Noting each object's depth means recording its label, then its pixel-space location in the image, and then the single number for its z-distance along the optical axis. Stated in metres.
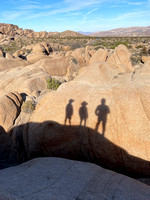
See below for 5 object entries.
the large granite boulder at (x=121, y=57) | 18.71
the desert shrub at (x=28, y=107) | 11.23
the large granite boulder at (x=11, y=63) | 24.30
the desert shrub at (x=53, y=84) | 16.33
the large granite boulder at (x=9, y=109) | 10.59
